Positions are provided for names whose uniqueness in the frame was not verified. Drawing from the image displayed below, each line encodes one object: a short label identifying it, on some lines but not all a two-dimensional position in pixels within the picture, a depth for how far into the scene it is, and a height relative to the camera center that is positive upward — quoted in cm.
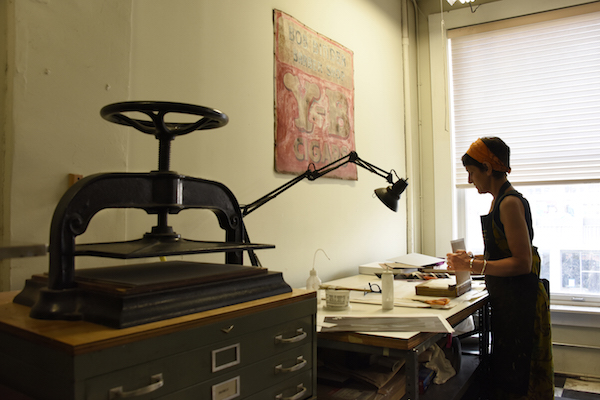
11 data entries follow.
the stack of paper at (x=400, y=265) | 272 -28
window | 352 +72
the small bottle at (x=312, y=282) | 210 -29
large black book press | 83 -6
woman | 194 -32
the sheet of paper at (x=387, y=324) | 150 -36
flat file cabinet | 72 -24
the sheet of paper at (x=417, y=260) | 276 -26
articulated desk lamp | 193 +11
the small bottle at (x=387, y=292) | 183 -30
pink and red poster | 238 +68
